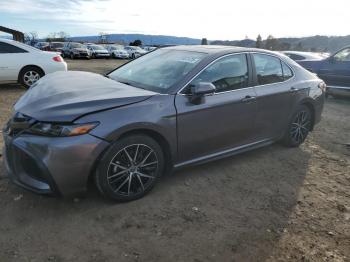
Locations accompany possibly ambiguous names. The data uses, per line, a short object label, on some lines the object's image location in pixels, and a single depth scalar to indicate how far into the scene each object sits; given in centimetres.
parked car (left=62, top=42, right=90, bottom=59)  3372
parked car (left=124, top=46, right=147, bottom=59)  4096
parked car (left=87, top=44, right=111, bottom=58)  3716
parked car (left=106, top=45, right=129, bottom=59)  3869
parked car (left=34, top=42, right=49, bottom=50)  3825
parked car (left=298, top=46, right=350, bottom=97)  1058
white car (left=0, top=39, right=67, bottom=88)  976
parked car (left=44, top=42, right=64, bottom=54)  3724
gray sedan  338
